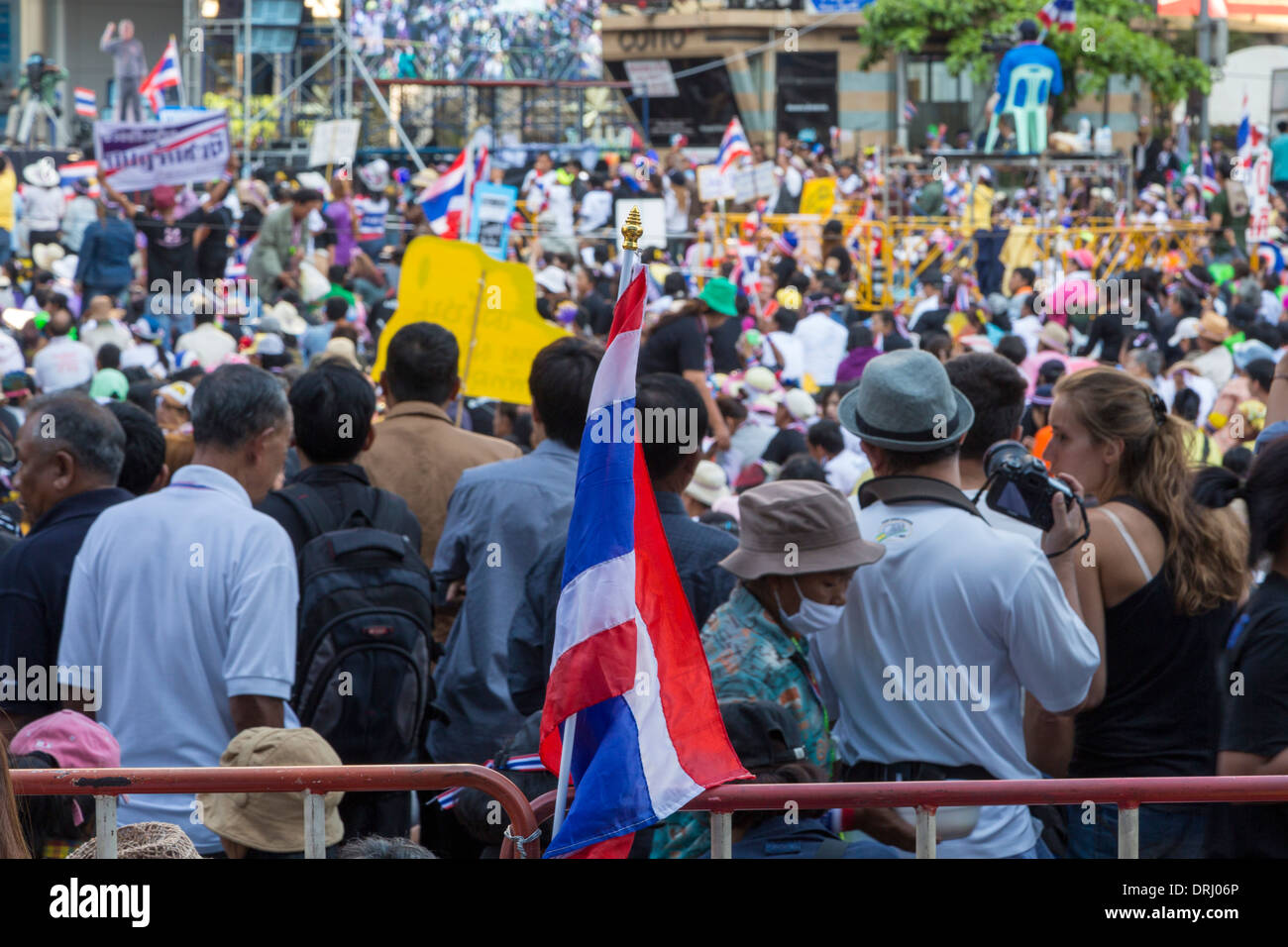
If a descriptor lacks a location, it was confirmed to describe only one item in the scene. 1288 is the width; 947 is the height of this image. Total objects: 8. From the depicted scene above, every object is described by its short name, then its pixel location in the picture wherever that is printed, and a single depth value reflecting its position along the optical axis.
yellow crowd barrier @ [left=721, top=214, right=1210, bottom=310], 37.12
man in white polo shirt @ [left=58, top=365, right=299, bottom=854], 6.81
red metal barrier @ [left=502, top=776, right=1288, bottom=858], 4.81
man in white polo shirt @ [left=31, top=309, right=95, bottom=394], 20.87
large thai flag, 4.86
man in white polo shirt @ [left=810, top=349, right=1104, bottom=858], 6.16
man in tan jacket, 9.34
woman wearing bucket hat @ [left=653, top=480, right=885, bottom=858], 5.96
